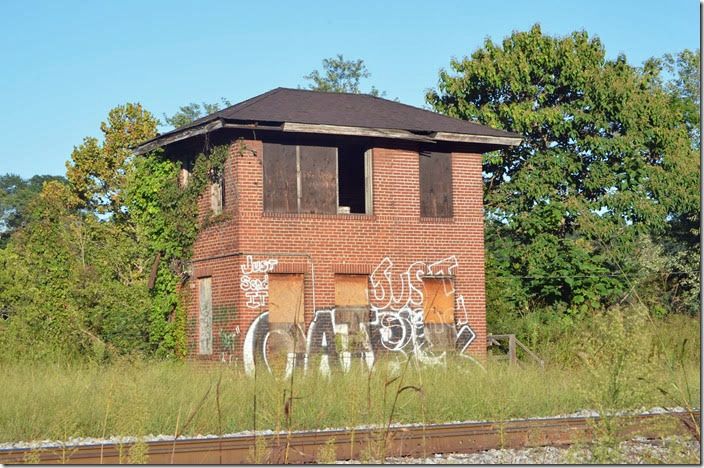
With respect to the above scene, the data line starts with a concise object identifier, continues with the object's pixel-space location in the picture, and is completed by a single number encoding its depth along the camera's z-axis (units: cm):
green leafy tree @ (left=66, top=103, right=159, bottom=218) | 4322
